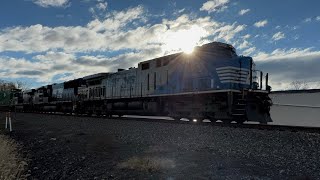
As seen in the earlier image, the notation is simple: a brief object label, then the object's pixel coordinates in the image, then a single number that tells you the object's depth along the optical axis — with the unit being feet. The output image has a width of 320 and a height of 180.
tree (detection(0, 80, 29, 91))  266.44
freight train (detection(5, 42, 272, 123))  28.81
